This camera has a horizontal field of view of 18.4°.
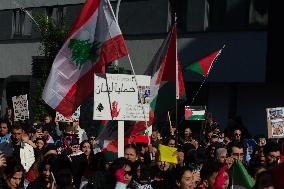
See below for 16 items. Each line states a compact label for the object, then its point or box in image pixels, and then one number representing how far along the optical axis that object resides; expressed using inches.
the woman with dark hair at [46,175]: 399.5
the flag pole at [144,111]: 517.8
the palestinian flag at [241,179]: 371.2
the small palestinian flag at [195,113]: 821.0
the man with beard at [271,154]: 453.7
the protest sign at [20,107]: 856.7
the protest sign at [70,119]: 800.5
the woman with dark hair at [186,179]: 383.6
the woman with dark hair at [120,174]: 394.9
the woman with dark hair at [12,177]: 399.5
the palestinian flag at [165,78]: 579.8
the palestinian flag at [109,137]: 522.0
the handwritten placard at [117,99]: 501.0
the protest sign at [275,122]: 626.6
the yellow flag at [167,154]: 465.7
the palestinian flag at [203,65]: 770.2
